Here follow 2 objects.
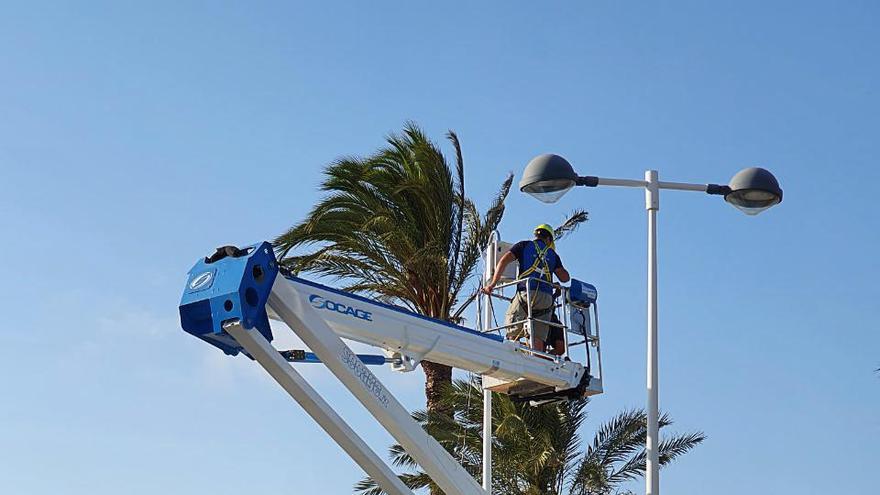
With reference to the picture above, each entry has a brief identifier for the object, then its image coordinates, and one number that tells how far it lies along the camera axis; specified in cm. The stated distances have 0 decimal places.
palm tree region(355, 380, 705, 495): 2227
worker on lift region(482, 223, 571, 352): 1502
